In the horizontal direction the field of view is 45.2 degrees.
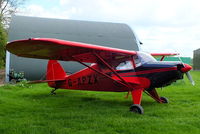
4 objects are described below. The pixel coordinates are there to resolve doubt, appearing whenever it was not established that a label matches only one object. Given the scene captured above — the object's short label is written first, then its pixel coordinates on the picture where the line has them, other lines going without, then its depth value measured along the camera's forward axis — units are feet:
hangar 55.36
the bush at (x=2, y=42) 59.31
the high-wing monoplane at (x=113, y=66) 20.52
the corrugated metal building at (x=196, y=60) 142.31
